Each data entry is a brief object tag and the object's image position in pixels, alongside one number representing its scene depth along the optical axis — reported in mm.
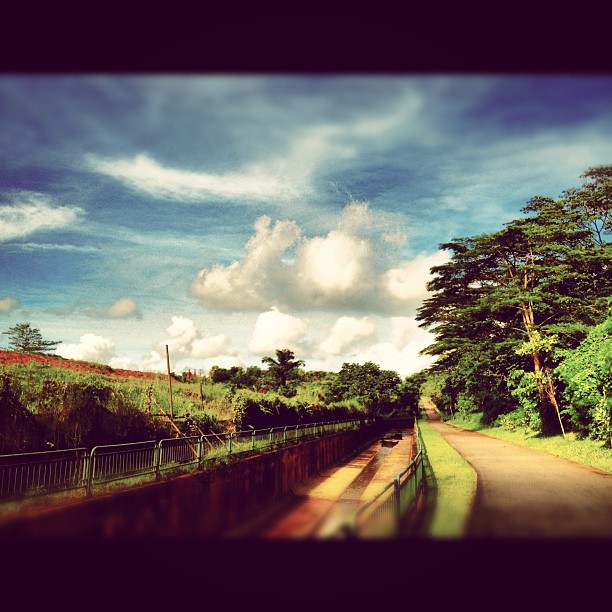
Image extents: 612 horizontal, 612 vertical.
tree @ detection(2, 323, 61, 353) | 48094
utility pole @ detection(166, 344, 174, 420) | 14211
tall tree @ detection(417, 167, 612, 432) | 22031
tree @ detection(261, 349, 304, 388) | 45816
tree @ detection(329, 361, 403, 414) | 60600
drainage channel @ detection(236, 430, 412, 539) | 1601
